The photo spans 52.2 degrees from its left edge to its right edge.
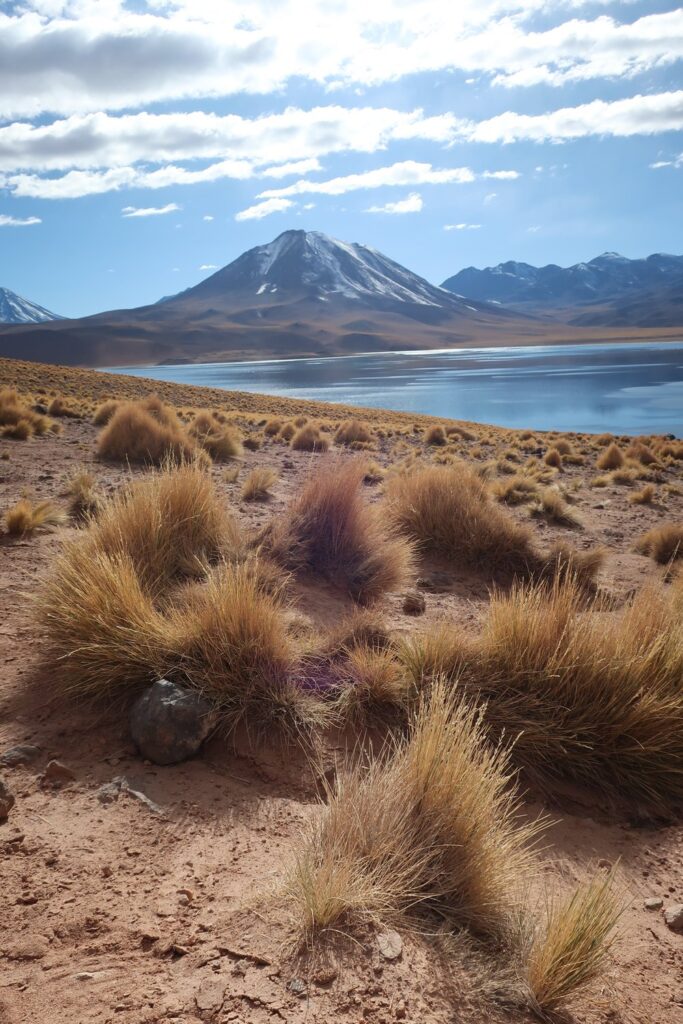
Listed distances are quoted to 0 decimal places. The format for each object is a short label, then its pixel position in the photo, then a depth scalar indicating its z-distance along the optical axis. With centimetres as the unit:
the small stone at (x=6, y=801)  252
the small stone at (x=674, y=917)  257
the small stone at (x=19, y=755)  284
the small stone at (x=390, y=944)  201
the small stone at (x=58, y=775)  276
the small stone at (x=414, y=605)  517
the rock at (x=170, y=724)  298
